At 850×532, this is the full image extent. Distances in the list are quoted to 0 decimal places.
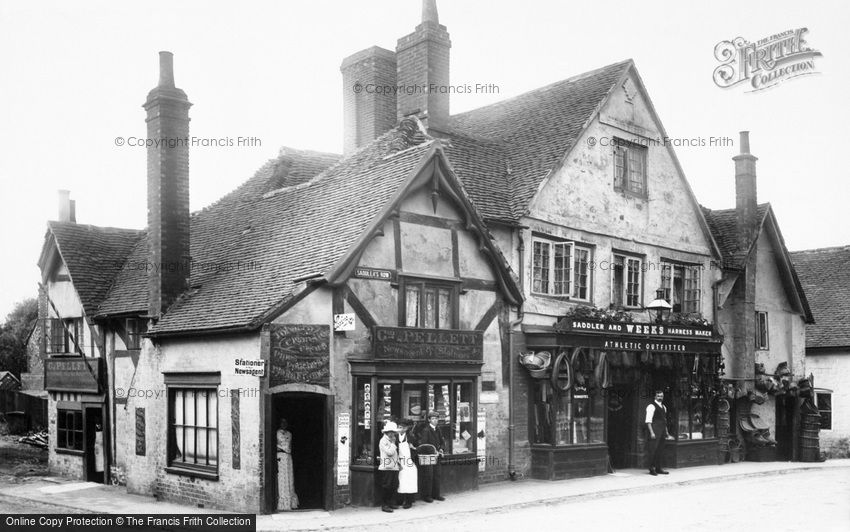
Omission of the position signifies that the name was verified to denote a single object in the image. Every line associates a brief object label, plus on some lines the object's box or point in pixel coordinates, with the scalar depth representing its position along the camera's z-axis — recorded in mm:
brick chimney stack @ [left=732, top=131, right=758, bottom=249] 26375
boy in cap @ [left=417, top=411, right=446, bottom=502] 16969
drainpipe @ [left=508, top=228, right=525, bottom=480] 20109
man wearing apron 21859
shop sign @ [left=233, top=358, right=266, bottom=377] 15469
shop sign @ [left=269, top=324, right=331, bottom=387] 15727
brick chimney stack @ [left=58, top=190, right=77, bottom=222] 27984
